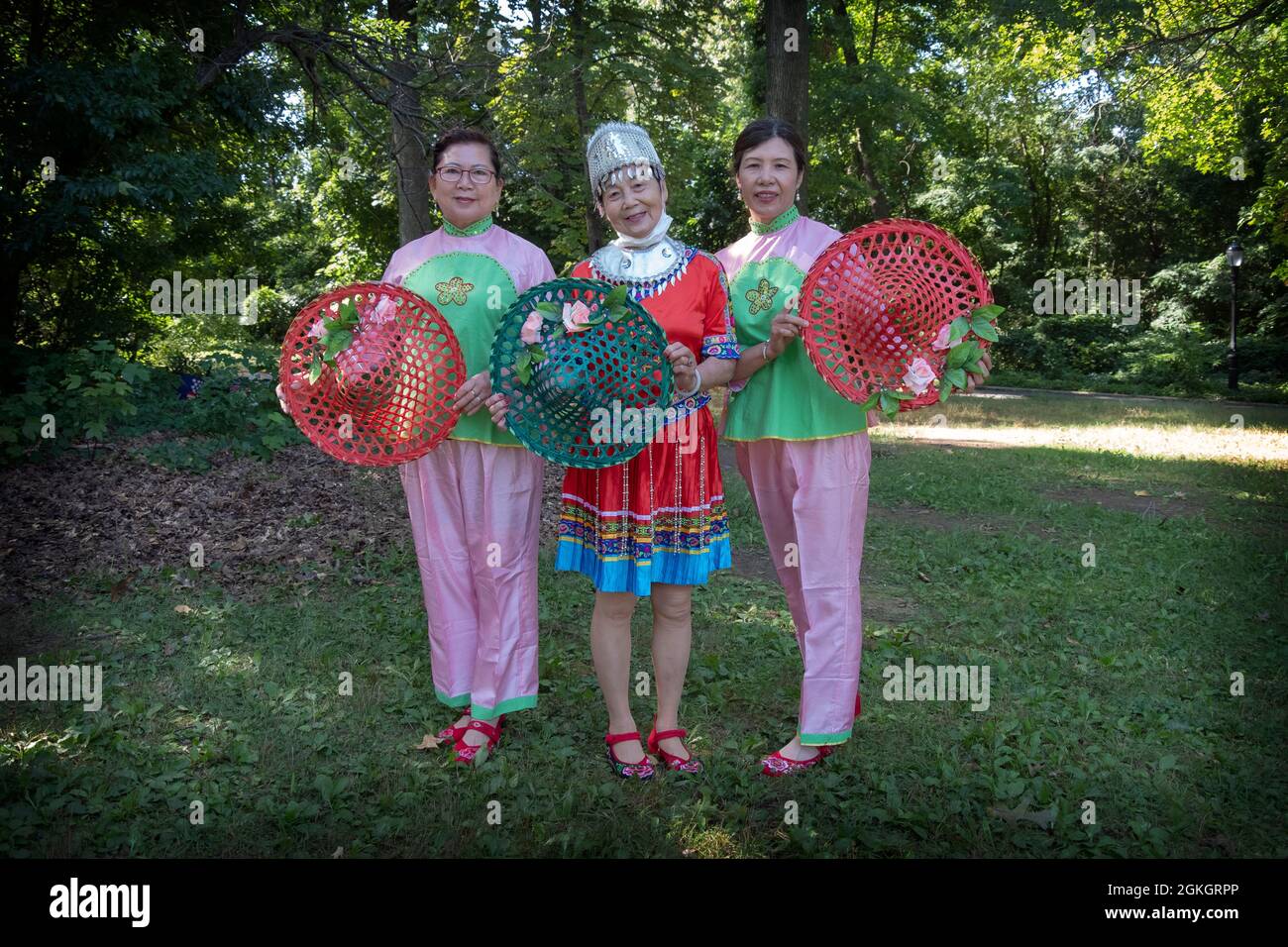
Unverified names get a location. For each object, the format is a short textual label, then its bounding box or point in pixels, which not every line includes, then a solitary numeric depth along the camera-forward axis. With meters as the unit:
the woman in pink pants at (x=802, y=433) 3.10
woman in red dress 2.97
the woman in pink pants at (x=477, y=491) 3.17
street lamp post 17.71
